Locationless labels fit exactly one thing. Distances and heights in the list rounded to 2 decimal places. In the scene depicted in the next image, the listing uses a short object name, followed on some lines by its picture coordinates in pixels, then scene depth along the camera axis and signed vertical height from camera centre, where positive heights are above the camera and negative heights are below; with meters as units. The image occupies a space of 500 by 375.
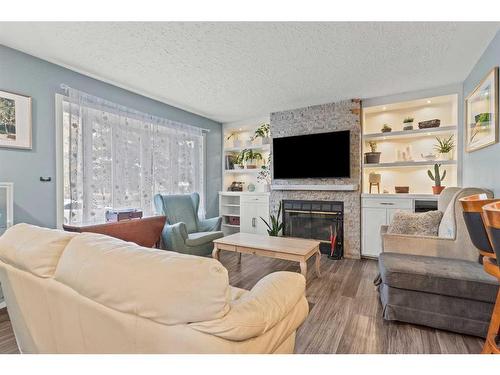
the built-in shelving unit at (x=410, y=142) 3.51 +0.66
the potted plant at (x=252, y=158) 5.03 +0.55
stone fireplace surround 3.86 +0.69
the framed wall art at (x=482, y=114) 2.19 +0.71
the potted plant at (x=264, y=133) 4.82 +1.03
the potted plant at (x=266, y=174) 4.79 +0.22
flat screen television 3.92 +0.49
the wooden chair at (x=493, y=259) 1.02 -0.42
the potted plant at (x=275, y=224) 4.20 -0.69
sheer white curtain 2.83 +0.39
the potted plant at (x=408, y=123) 3.63 +0.90
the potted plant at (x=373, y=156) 3.84 +0.44
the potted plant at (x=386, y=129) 3.77 +0.84
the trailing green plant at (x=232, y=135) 5.42 +1.09
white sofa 0.75 -0.41
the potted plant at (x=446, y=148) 3.46 +0.50
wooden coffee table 2.62 -0.69
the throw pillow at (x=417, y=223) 2.49 -0.39
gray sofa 1.73 -0.74
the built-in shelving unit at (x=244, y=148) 4.98 +0.76
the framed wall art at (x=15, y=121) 2.30 +0.62
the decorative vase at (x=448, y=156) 3.47 +0.40
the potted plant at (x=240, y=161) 5.14 +0.51
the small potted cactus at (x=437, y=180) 3.35 +0.05
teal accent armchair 3.20 -0.59
